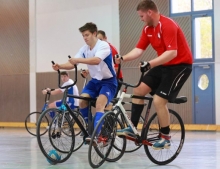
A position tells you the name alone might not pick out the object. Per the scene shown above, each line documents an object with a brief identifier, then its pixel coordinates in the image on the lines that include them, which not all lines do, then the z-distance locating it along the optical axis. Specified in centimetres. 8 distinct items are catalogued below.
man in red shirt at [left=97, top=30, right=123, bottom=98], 1558
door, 2509
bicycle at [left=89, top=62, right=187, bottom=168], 1046
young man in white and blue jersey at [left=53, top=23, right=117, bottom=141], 1143
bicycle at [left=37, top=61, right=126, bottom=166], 1105
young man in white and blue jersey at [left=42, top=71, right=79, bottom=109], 1835
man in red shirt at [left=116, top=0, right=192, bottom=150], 1051
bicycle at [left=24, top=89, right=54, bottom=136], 2499
